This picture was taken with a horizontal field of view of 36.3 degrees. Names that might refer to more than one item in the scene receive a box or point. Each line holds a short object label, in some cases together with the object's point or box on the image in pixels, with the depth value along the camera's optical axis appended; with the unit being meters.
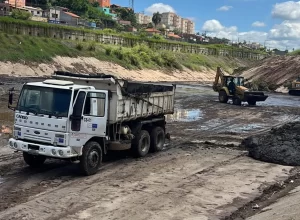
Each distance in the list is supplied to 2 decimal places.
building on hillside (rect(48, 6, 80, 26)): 102.38
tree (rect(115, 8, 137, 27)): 173.75
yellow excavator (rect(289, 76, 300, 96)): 51.25
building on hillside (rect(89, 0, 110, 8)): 194.38
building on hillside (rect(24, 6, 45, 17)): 106.81
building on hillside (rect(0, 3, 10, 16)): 68.12
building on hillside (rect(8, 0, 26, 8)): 119.50
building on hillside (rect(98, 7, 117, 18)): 164.85
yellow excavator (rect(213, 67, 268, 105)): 35.19
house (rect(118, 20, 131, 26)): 151.45
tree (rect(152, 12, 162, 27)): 184.00
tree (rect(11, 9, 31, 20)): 66.35
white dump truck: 10.75
